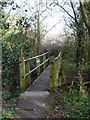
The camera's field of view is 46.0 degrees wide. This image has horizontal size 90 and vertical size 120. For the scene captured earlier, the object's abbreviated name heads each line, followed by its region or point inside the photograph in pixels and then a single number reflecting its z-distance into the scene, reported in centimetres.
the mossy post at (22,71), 274
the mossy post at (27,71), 307
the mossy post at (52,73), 257
